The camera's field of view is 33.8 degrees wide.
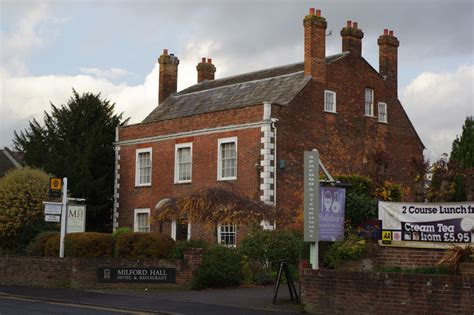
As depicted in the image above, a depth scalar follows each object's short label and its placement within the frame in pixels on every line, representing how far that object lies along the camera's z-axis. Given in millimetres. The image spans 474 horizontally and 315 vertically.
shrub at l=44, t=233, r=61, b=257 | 26750
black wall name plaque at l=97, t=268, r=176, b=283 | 24625
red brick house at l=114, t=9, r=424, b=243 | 33719
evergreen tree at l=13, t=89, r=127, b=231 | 39281
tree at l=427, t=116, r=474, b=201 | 26250
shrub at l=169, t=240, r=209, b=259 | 25812
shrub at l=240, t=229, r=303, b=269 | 27078
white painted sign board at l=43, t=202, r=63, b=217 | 25781
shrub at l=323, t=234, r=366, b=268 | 20438
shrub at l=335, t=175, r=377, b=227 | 23516
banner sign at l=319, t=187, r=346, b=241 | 19141
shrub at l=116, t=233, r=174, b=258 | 25656
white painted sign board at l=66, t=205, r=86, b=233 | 27141
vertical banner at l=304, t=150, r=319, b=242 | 18781
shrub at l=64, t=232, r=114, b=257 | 25781
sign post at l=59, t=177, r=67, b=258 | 25938
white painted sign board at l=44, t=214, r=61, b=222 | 25844
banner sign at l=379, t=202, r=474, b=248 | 18156
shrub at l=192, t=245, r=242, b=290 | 24312
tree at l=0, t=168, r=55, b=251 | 29328
